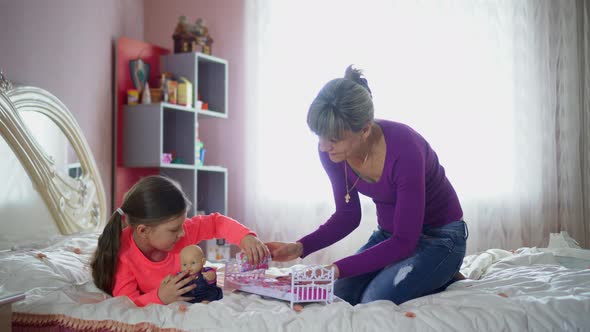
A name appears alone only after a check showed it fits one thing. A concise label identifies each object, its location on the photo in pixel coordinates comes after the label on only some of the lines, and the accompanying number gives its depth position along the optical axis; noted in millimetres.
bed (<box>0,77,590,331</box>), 1357
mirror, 2154
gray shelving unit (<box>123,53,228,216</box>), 3443
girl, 1658
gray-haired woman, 1614
